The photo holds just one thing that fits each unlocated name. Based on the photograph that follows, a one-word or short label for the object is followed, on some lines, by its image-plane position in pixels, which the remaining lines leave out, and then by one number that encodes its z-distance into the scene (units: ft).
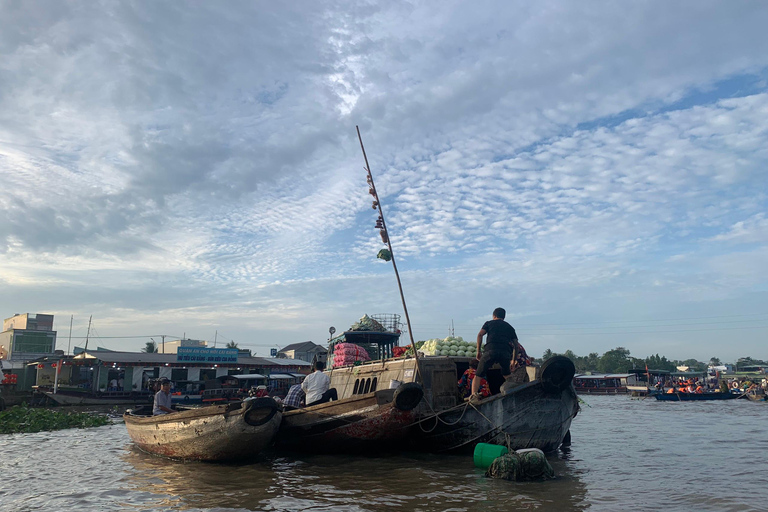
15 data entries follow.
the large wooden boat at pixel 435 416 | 32.30
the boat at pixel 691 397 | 128.77
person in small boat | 38.83
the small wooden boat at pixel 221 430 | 32.60
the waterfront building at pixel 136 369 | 114.01
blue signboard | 124.16
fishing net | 27.71
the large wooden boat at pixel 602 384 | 179.73
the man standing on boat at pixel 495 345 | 33.55
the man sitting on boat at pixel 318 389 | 37.65
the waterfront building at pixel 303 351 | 191.72
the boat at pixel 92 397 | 95.71
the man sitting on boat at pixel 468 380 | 37.27
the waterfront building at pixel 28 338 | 163.63
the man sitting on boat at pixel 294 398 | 40.01
